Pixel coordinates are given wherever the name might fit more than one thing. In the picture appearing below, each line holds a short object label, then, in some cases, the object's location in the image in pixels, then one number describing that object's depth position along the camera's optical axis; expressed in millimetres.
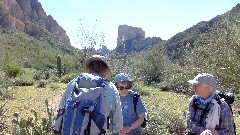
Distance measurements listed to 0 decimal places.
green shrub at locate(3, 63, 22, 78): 13692
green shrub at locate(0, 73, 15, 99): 7877
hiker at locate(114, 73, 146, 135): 2352
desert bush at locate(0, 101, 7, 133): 4321
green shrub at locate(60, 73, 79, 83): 13582
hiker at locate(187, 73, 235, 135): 1729
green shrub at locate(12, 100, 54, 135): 2651
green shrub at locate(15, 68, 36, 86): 12118
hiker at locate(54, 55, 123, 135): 1431
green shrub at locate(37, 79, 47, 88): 11449
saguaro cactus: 16864
